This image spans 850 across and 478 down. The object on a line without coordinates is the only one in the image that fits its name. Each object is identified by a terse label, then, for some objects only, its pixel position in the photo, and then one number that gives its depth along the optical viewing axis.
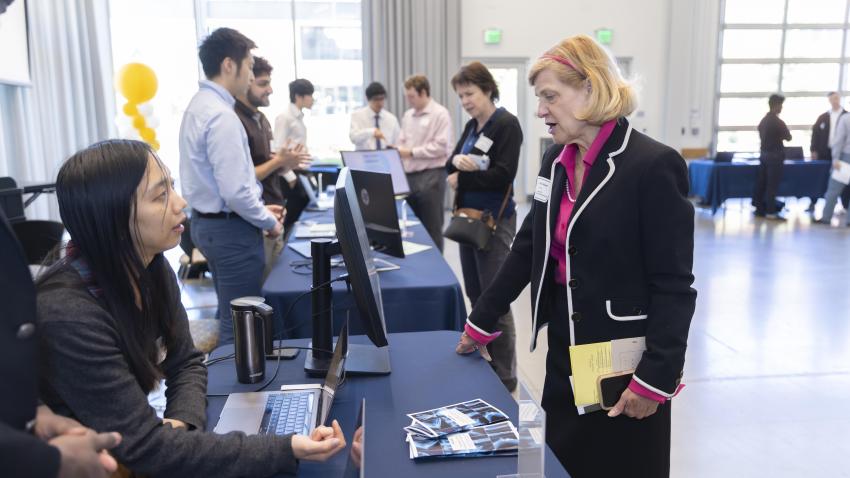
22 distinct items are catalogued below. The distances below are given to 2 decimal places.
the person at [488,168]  2.71
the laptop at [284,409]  1.10
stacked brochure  1.01
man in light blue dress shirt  2.30
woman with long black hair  0.87
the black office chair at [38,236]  2.97
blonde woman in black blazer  1.17
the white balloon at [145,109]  6.87
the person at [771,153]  7.33
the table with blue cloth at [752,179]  7.76
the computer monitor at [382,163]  3.59
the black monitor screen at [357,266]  1.08
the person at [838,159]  7.05
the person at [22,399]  0.55
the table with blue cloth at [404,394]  0.98
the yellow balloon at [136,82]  6.75
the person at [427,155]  4.20
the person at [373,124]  5.68
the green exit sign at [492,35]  8.38
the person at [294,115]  5.22
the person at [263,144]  2.84
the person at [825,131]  7.89
